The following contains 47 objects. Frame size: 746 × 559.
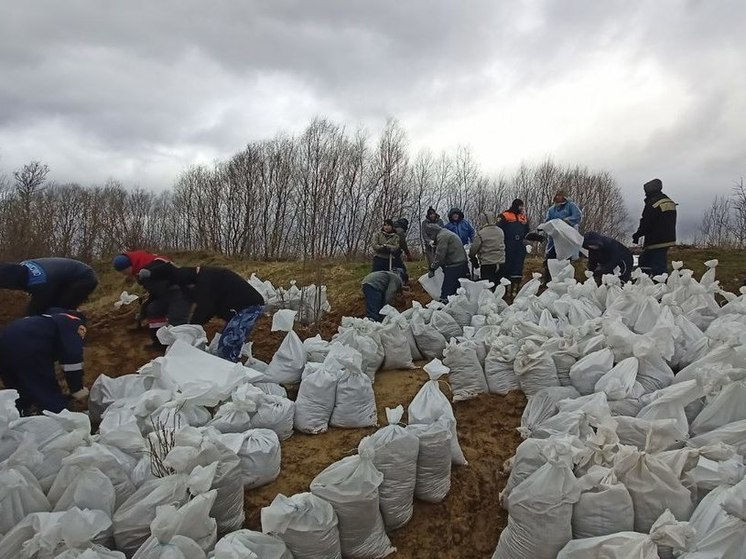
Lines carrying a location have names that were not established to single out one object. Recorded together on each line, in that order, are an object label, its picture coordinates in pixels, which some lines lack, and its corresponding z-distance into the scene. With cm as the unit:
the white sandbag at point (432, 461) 276
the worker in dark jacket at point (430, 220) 688
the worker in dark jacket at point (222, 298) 431
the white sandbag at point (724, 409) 275
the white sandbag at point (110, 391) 361
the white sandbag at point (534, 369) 358
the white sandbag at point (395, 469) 259
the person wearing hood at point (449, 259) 608
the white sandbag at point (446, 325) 489
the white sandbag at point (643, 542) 190
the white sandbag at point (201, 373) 331
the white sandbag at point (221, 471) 250
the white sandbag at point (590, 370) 339
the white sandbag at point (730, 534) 176
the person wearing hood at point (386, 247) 723
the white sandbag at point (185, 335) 405
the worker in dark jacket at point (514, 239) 655
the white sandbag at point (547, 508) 218
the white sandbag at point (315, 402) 345
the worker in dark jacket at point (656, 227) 575
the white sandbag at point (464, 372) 385
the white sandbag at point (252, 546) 201
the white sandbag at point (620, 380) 311
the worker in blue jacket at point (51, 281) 395
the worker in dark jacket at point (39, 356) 333
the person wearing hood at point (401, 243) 735
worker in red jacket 443
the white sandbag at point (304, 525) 218
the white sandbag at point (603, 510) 219
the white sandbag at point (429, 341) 478
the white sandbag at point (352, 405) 352
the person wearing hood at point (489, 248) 628
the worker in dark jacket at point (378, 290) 588
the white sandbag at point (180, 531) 206
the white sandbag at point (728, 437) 252
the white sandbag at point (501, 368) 379
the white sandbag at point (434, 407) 295
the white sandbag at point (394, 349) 447
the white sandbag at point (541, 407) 329
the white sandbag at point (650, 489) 221
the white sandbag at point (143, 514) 234
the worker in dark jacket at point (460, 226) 701
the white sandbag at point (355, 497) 235
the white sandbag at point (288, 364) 397
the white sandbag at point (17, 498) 224
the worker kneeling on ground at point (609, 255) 591
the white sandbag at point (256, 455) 285
